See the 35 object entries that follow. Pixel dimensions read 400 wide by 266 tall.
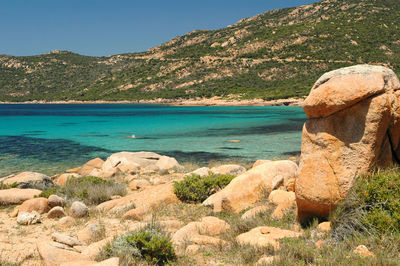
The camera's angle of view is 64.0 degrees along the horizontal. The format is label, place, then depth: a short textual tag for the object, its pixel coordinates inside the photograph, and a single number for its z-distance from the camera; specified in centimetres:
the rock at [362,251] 410
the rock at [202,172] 1185
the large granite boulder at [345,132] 507
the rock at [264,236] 500
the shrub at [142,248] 488
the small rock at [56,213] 795
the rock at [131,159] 1667
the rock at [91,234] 614
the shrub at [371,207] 455
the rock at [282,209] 640
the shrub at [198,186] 911
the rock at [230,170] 1173
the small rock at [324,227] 530
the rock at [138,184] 1172
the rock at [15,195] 951
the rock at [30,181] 1143
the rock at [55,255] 476
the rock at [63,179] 1266
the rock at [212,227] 614
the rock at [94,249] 499
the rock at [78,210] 798
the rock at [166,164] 1534
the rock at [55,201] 874
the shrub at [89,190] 971
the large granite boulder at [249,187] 771
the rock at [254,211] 666
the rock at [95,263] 422
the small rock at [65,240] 530
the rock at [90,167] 1596
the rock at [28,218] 748
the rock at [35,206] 830
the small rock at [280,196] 691
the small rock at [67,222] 736
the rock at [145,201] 843
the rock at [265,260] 419
